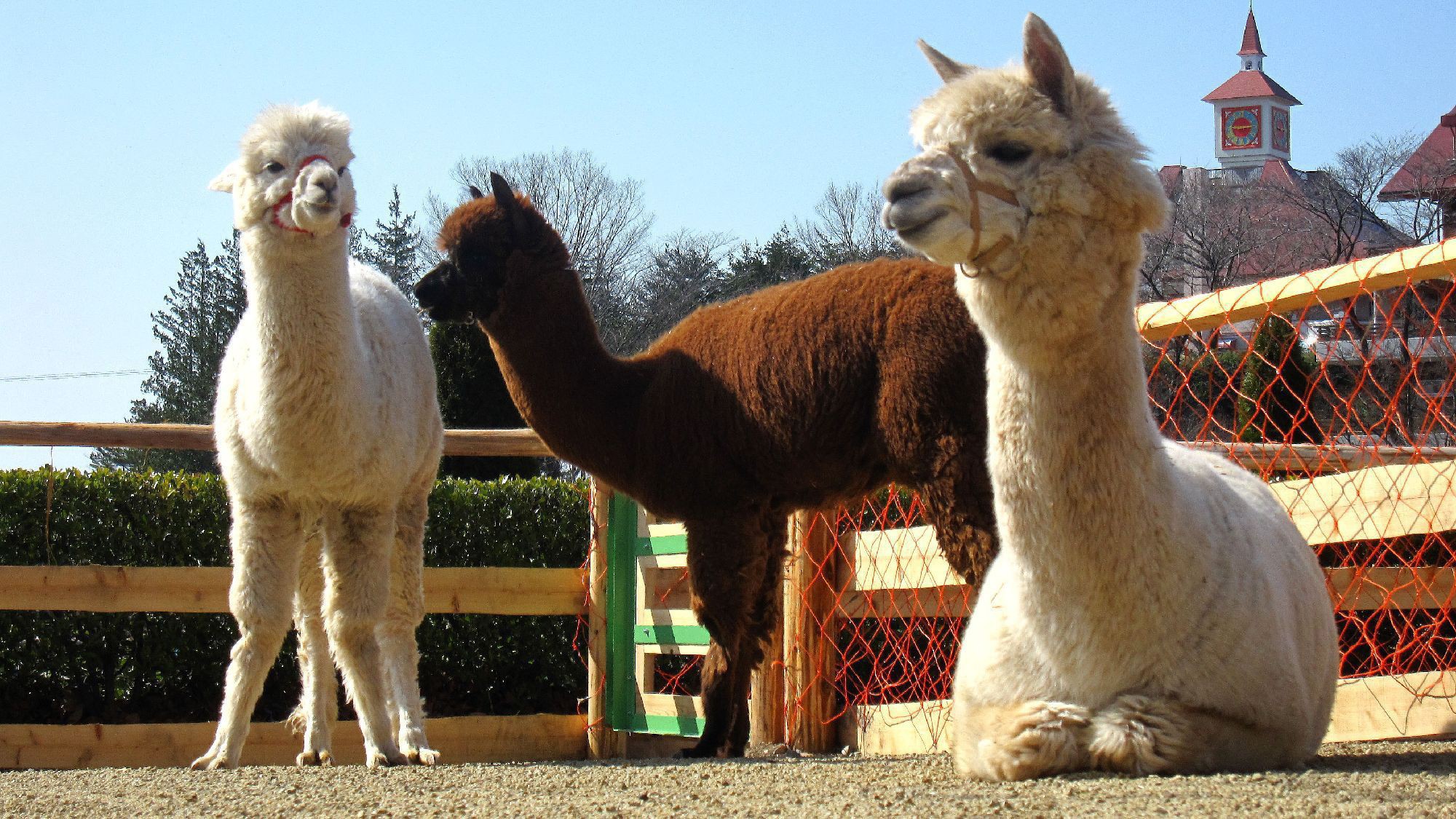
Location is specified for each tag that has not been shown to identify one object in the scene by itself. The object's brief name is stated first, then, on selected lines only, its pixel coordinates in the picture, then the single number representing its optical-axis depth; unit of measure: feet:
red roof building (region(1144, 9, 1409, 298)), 122.01
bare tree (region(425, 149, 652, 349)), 113.80
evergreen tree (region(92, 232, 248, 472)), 102.42
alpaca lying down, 10.11
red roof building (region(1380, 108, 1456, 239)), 113.50
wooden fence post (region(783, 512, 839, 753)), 20.36
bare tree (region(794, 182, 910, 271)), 121.29
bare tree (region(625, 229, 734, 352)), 114.42
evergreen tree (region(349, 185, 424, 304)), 123.54
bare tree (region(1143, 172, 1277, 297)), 124.98
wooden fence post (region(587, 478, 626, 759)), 24.43
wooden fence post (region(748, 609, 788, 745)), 20.77
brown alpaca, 16.33
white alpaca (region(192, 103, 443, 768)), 16.53
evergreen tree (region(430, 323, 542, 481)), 59.98
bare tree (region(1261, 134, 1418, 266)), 119.44
